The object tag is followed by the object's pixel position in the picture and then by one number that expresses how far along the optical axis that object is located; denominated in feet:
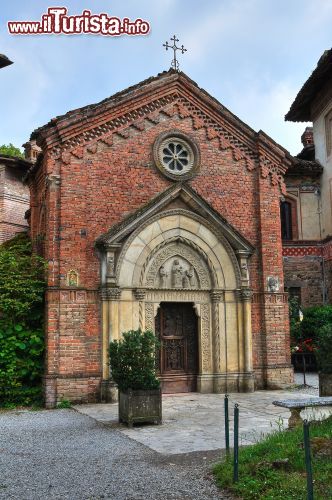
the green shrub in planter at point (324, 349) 39.09
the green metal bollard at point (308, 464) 16.16
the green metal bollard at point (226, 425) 23.73
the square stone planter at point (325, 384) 40.24
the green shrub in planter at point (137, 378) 32.89
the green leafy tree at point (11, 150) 108.93
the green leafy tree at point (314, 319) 67.15
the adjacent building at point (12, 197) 75.92
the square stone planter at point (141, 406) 32.68
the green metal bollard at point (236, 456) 19.85
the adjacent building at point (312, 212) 72.59
